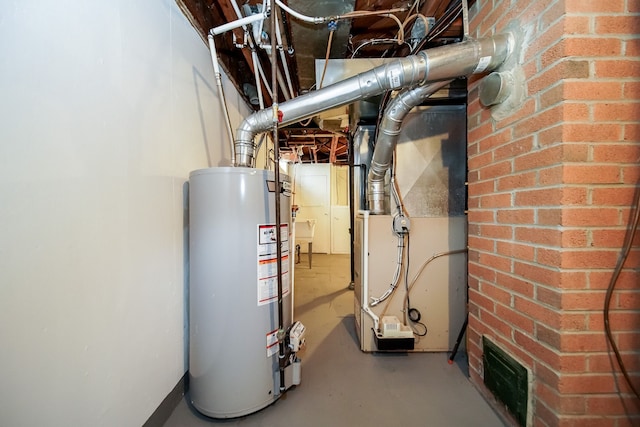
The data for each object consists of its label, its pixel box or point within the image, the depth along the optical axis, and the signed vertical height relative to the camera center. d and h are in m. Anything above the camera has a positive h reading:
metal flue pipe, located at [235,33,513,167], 1.12 +0.72
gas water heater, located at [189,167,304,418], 1.11 -0.40
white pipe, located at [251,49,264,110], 1.50 +0.98
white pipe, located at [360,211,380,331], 1.72 -0.41
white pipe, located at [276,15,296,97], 1.43 +1.12
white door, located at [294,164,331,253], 5.41 +0.36
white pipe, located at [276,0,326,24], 1.19 +1.08
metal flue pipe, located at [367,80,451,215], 1.44 +0.56
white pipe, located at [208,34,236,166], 1.32 +0.81
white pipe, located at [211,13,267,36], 1.21 +1.02
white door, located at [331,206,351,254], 5.43 -0.48
